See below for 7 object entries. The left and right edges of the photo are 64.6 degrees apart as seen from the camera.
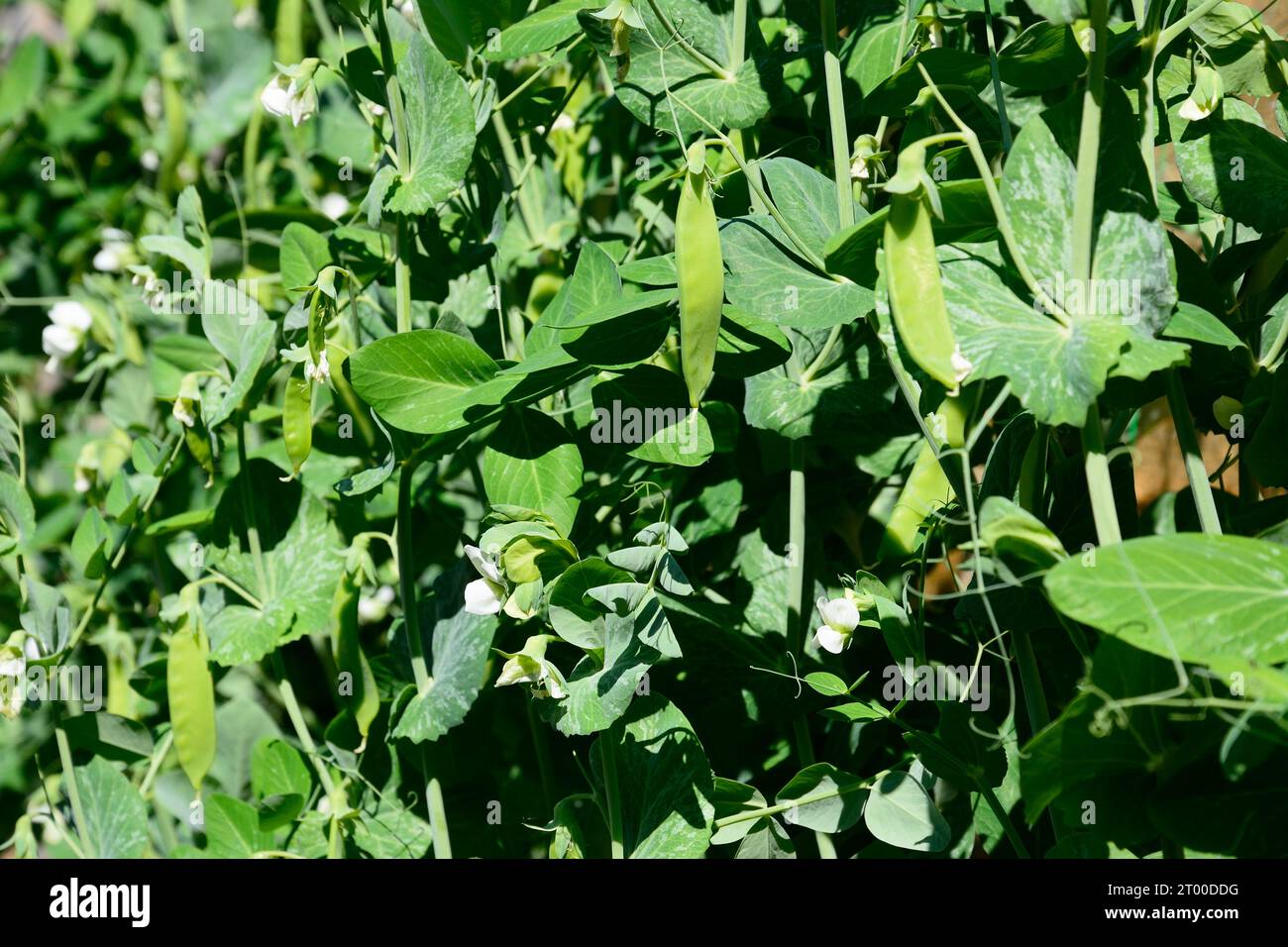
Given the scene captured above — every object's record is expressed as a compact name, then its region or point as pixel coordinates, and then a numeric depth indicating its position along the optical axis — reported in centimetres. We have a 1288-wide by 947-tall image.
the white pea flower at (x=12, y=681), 77
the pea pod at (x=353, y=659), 76
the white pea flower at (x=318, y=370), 67
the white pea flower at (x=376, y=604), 97
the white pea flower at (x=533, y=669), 58
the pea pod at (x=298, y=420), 70
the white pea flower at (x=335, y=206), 107
